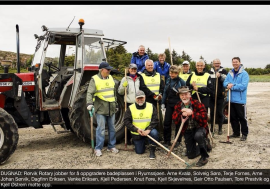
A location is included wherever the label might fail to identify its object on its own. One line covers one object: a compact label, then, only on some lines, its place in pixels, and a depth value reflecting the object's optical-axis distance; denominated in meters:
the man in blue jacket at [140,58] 6.09
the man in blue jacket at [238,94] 5.73
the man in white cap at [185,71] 6.00
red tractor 4.82
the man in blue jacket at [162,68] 6.11
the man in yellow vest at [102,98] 4.78
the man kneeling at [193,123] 4.33
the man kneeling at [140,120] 4.77
